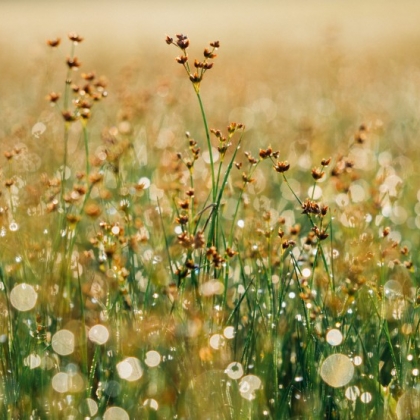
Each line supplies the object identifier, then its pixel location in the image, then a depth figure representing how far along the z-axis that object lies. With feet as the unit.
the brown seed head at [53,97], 16.20
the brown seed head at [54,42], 16.55
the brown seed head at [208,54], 13.40
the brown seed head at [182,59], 13.60
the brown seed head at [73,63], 15.55
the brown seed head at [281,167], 12.76
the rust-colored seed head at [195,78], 13.24
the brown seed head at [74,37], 16.15
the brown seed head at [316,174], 12.72
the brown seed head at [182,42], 13.43
